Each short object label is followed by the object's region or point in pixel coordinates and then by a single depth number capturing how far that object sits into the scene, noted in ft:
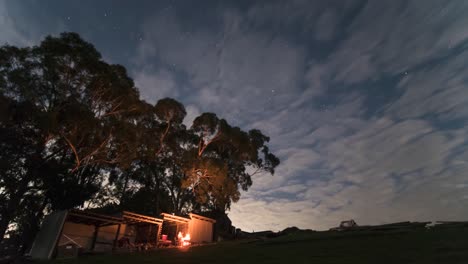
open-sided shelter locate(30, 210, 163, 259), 55.21
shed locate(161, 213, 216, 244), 75.25
